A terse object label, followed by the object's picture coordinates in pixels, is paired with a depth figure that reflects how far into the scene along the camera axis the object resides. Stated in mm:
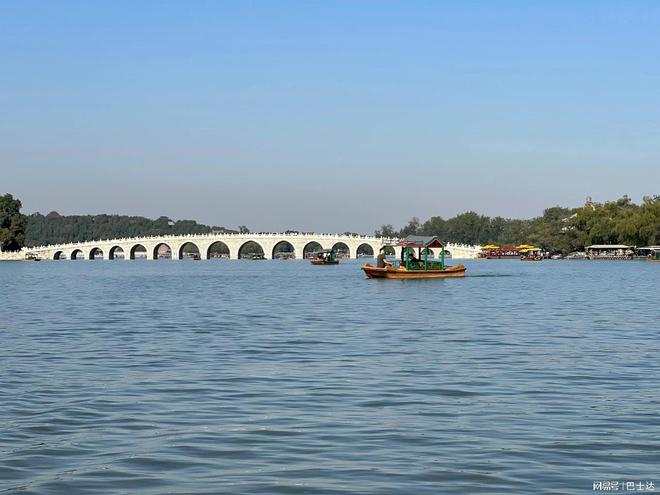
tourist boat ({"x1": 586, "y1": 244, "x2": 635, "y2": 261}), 136750
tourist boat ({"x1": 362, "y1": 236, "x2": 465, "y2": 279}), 64688
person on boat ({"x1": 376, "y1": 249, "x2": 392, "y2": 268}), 68688
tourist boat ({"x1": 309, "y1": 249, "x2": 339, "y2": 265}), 126188
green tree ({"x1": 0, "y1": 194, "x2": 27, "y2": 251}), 145125
